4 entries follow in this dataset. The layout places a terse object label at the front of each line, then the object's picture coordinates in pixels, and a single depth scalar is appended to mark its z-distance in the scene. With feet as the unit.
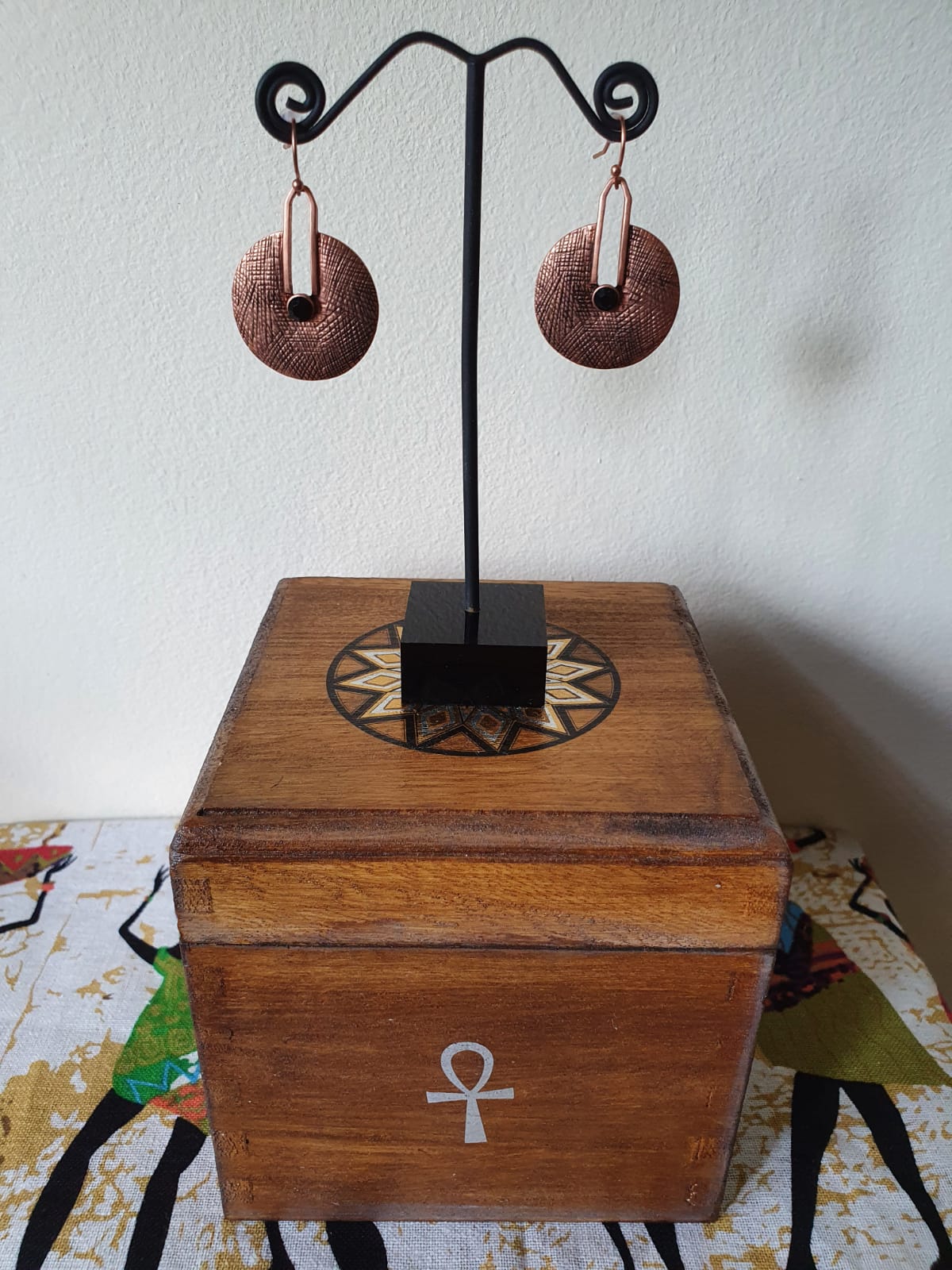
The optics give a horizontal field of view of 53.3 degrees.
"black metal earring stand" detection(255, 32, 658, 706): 0.60
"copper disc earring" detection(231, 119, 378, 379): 0.65
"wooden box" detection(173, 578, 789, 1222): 0.60
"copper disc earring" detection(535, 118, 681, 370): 0.67
